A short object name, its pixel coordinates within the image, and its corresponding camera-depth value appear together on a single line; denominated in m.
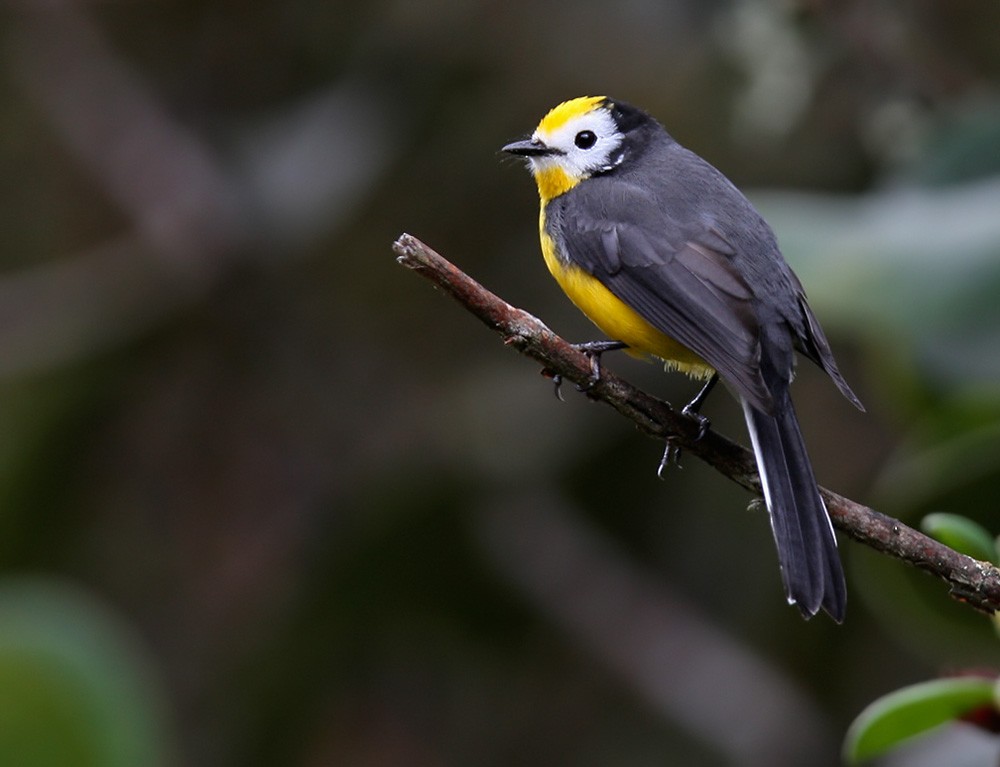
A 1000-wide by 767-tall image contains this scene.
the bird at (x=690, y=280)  5.42
